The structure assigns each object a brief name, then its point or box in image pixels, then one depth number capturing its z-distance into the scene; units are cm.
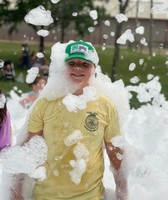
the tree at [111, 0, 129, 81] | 1106
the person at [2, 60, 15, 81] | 1466
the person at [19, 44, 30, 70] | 1639
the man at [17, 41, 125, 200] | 309
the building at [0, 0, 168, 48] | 1706
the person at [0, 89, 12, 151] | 353
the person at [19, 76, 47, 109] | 762
